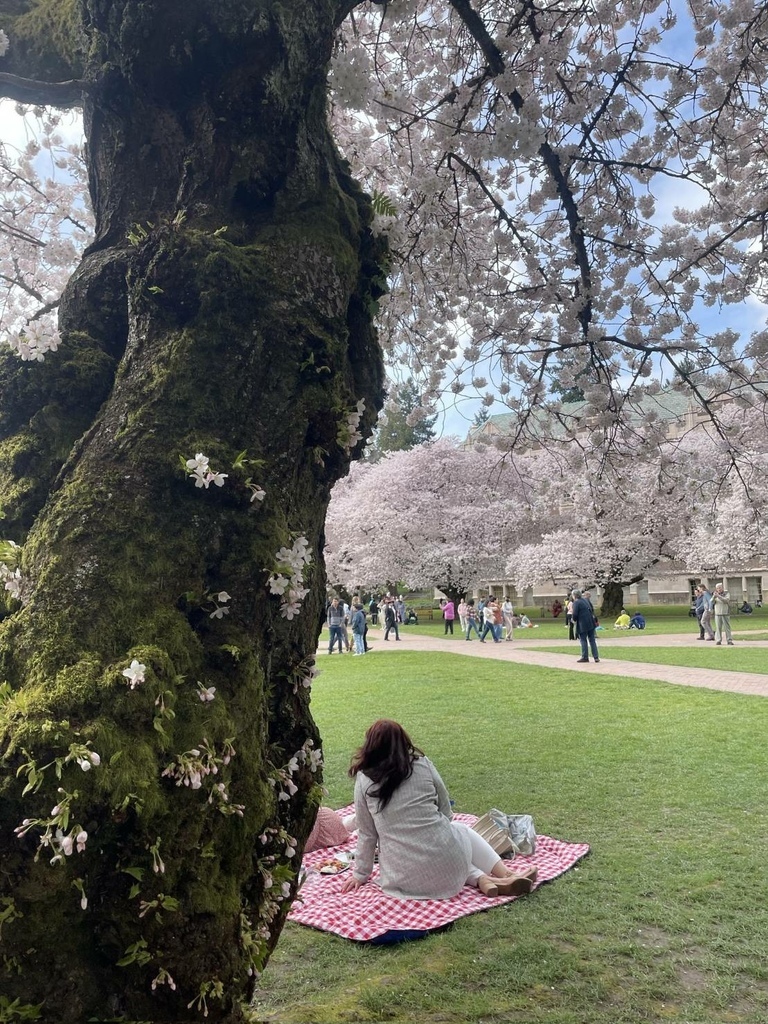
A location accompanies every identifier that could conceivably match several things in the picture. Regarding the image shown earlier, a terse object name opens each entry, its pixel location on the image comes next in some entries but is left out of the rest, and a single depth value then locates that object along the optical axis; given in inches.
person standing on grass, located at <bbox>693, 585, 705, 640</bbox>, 726.4
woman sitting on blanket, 157.2
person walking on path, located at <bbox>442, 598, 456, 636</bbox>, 970.7
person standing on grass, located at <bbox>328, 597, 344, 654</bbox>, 725.3
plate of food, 177.9
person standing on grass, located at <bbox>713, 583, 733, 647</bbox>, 640.9
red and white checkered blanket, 142.8
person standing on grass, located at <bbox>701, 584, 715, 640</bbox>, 697.6
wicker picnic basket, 176.4
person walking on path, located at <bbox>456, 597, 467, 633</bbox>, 890.1
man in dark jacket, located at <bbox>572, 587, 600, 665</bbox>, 562.6
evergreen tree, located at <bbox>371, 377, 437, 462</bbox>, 1523.9
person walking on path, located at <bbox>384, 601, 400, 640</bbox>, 888.9
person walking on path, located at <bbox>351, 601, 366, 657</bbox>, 708.7
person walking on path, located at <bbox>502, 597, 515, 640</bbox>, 847.1
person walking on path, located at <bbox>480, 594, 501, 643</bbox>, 813.2
